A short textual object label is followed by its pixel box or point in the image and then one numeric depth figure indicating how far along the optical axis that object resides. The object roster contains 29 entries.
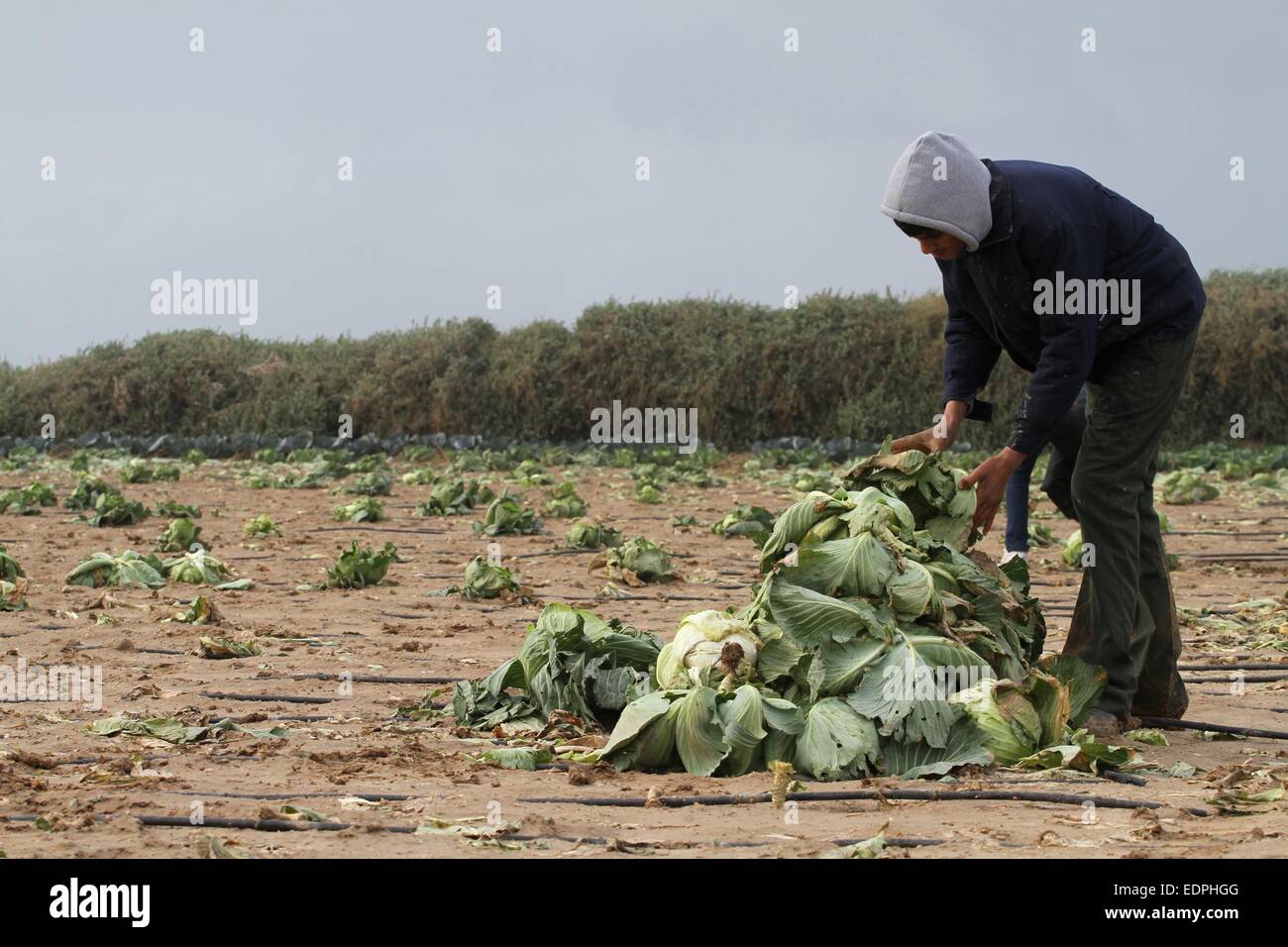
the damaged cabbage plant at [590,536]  11.70
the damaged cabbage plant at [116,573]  9.27
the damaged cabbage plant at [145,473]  20.36
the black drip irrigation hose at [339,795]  4.20
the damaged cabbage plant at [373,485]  17.34
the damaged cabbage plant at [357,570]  9.52
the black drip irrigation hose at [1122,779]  4.41
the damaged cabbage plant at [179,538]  11.29
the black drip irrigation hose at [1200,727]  5.25
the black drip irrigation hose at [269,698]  5.91
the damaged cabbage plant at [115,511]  13.56
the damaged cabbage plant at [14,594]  8.41
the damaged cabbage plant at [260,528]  12.88
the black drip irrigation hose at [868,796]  4.14
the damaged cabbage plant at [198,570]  9.48
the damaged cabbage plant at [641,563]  9.84
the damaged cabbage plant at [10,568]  8.98
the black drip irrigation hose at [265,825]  3.75
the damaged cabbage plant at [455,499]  14.73
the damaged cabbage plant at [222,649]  6.94
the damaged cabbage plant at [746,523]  12.64
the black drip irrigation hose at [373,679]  6.38
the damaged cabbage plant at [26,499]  15.09
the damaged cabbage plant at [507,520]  12.87
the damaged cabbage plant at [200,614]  7.87
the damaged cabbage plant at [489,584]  9.05
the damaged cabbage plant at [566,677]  5.23
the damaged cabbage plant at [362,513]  14.33
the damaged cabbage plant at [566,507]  14.27
